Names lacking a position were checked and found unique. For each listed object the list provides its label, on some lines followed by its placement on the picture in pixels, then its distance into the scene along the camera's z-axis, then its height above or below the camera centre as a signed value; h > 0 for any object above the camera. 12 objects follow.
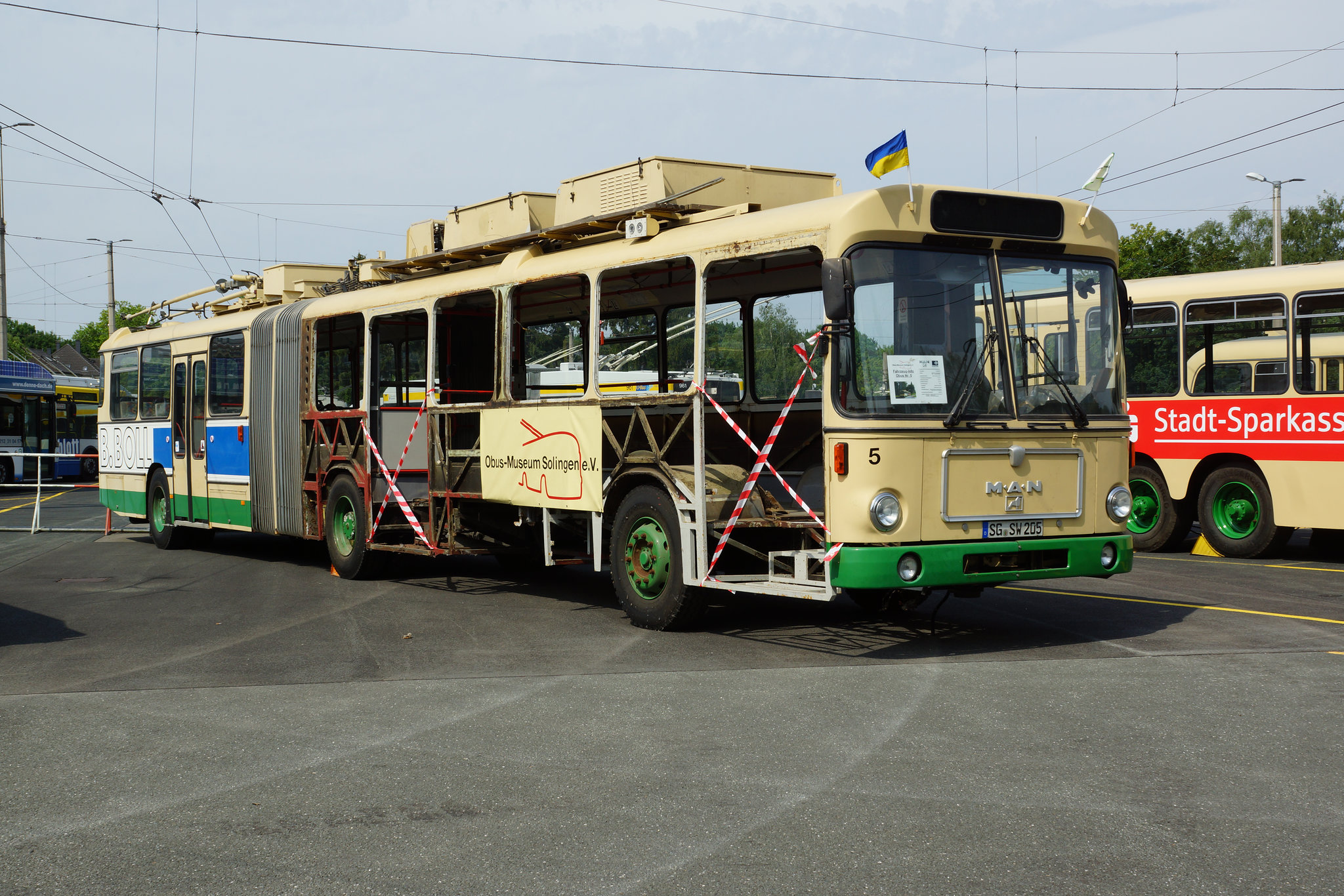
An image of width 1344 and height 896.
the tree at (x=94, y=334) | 76.50 +7.66
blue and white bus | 37.22 +0.84
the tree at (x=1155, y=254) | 40.09 +5.65
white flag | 9.41 +1.86
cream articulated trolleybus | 8.54 +0.41
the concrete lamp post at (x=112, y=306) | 58.97 +6.39
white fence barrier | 20.47 -1.27
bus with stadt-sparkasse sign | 14.38 +0.43
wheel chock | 15.78 -1.26
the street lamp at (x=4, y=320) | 41.44 +3.88
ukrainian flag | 8.67 +1.85
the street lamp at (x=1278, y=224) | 32.83 +5.83
